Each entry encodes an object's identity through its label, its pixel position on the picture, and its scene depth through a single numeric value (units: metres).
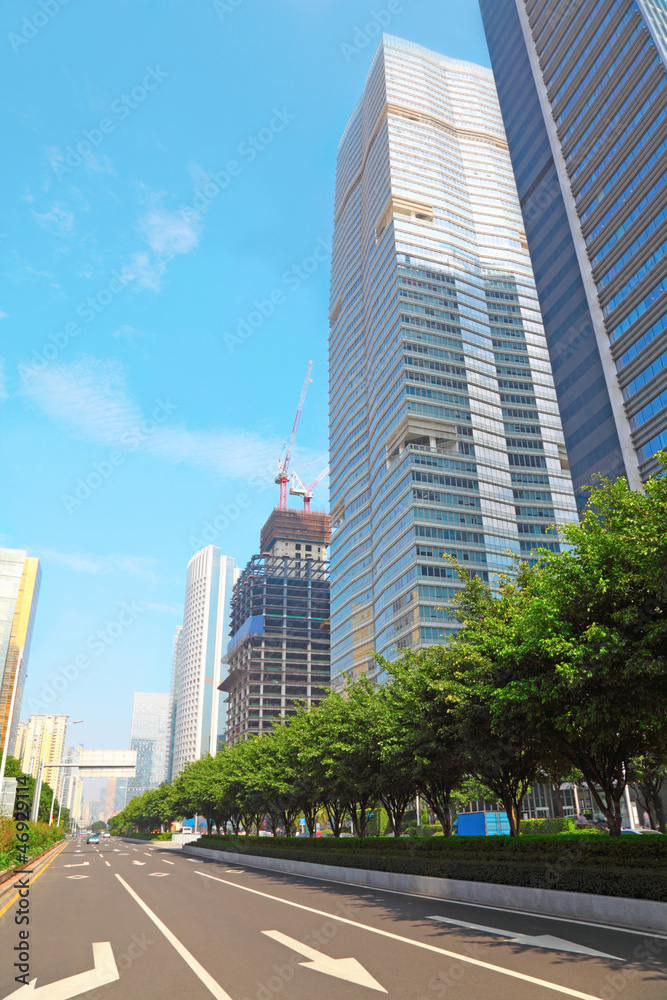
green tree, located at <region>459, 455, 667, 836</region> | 12.76
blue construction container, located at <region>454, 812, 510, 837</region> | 47.72
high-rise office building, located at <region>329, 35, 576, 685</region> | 102.00
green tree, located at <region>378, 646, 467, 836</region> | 20.70
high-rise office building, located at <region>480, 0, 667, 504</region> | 63.12
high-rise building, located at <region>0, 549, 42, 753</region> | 97.75
